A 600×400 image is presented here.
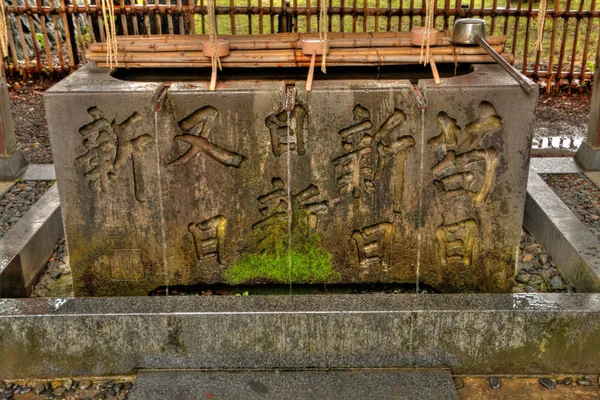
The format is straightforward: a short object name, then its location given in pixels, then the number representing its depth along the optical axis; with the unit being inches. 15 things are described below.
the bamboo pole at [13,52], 375.6
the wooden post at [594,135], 223.3
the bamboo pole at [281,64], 159.5
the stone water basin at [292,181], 141.7
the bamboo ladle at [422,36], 156.5
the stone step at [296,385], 128.8
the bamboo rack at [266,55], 159.5
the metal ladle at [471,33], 159.2
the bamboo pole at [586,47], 341.1
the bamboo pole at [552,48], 337.3
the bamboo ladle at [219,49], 158.6
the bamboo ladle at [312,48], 155.6
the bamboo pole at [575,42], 338.3
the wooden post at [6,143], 222.5
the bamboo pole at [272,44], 163.0
